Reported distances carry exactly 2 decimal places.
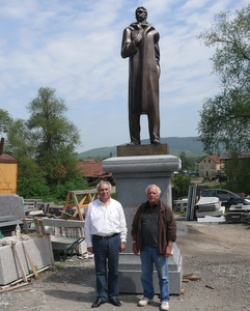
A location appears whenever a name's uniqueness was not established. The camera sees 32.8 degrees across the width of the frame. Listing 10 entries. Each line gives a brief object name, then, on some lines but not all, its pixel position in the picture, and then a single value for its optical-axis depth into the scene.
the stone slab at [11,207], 11.48
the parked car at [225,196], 23.77
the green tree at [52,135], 47.34
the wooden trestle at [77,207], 10.23
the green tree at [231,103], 26.42
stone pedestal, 6.05
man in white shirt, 5.58
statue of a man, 6.53
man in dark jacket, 5.41
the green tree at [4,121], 51.93
